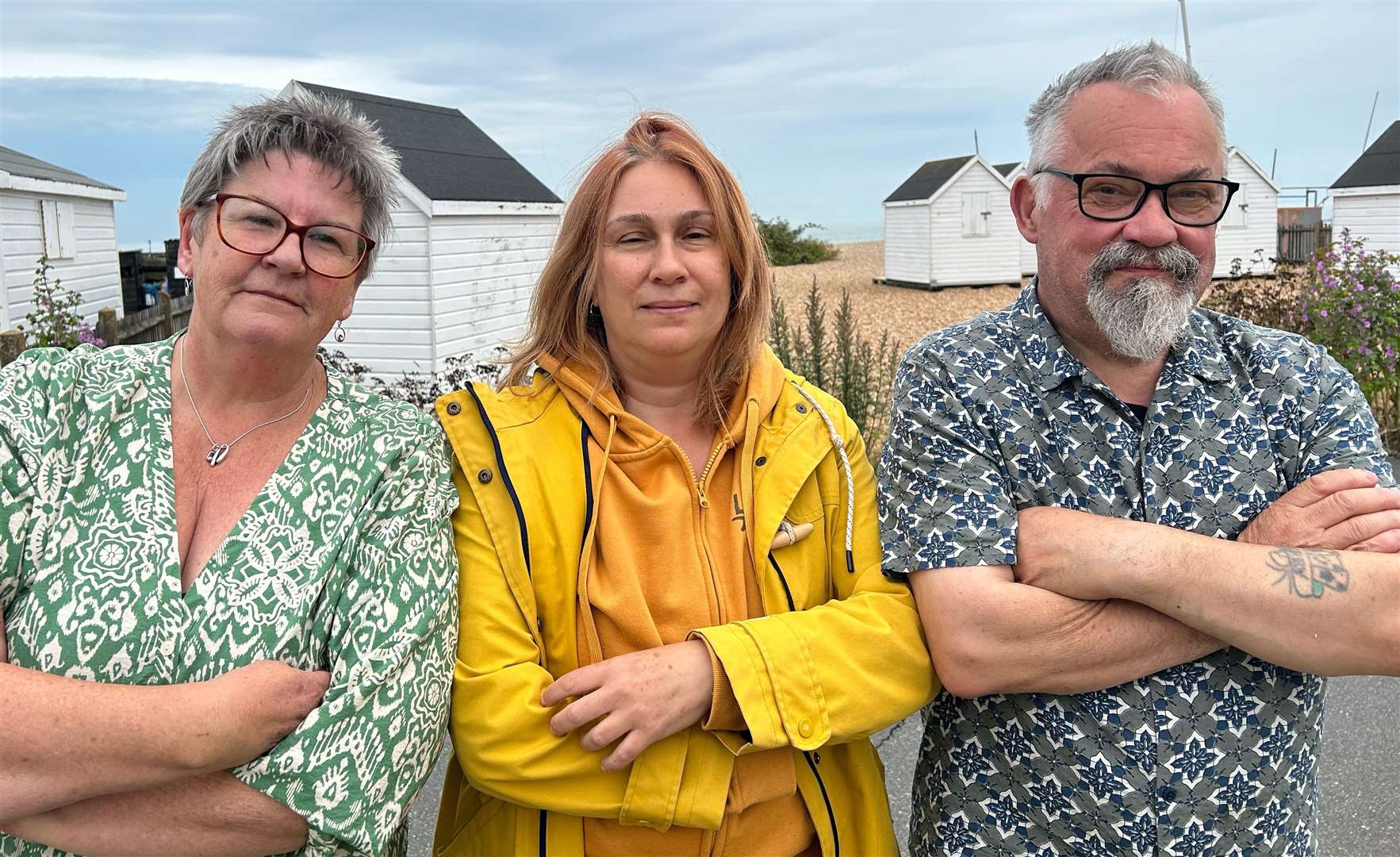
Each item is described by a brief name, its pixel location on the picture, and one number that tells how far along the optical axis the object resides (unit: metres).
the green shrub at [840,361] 6.40
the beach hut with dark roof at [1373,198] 23.56
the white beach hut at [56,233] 14.35
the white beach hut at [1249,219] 27.81
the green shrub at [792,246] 41.34
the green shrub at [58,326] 9.54
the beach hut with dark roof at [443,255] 11.30
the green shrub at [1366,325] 9.14
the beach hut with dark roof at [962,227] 25.75
